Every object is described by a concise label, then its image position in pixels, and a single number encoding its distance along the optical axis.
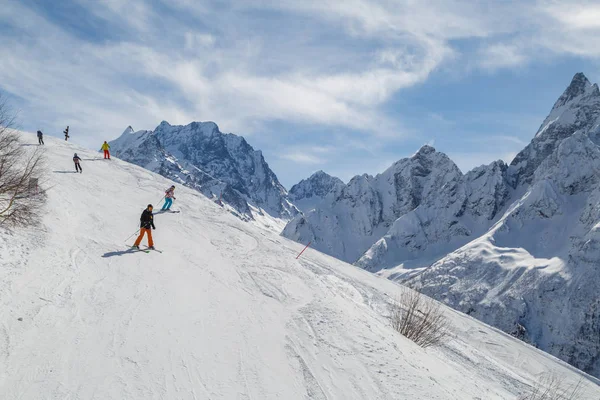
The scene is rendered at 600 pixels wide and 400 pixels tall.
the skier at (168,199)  24.87
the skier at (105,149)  36.75
